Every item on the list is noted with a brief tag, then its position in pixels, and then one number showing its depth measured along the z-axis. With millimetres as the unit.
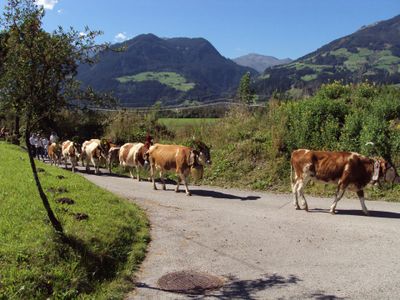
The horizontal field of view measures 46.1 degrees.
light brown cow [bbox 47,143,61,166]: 27719
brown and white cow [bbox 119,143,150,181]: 21969
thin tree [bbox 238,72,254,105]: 87062
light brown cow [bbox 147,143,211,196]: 17578
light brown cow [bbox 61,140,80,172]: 25188
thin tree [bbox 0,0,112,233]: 7898
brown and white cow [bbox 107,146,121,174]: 24659
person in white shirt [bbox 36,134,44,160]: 30755
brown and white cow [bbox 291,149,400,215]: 13555
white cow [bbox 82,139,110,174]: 24594
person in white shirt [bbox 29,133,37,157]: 30836
